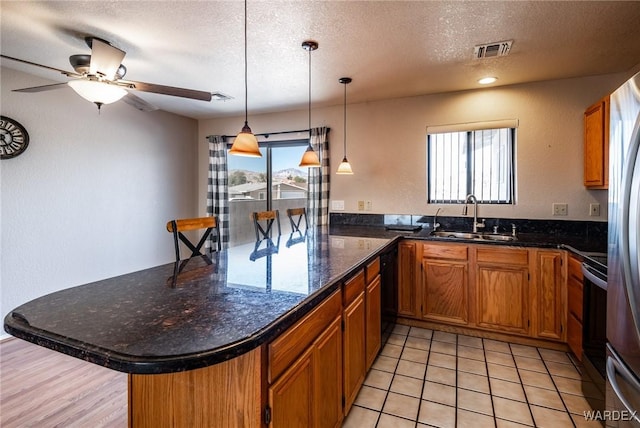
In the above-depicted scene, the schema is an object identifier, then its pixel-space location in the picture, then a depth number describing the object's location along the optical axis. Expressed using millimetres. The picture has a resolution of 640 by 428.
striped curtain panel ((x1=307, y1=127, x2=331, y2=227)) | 3820
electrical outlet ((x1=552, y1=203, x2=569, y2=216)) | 2959
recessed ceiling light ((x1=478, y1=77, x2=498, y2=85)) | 2895
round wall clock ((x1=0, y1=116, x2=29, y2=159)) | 2693
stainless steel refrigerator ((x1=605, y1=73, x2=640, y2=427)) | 1211
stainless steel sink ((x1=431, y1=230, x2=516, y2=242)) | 2920
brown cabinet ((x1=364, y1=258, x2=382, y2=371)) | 2031
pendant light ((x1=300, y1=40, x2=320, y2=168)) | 2613
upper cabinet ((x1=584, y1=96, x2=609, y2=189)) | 2455
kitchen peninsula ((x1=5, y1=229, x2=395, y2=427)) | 830
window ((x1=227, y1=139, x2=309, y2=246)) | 4258
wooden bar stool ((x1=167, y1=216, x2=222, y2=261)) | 1971
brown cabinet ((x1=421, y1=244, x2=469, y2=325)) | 2807
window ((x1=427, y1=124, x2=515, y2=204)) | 3205
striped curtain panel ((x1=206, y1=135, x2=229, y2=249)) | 4410
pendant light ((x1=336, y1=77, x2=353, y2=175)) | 2927
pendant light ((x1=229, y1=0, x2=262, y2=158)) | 1828
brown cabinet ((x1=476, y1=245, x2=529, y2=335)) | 2619
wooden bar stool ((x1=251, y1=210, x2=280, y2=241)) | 2619
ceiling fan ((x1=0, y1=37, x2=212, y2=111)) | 1885
